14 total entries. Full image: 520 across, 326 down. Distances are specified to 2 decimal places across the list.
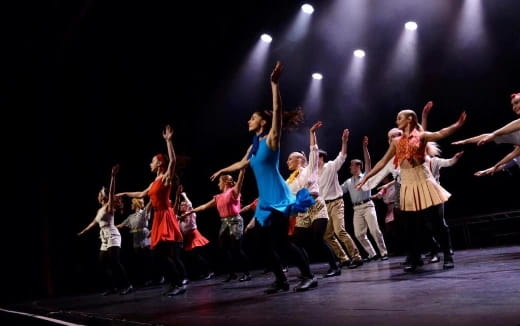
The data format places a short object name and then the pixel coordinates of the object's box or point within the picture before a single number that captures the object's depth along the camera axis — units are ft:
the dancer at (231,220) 23.39
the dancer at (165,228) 16.84
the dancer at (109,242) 22.85
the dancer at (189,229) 25.82
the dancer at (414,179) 14.66
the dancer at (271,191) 12.06
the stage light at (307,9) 30.60
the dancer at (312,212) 17.21
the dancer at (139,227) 28.05
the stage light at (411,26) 30.12
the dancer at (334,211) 22.24
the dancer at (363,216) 25.23
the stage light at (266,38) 32.73
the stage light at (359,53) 33.17
